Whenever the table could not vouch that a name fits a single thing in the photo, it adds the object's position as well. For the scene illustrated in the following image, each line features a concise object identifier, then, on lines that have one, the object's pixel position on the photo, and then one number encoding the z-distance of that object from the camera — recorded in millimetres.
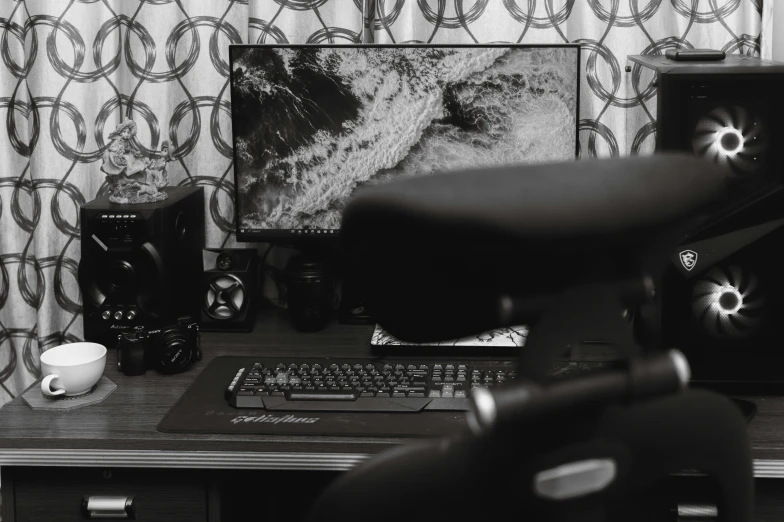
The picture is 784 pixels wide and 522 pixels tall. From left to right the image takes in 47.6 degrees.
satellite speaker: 1663
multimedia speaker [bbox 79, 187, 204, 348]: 1543
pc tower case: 1292
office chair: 485
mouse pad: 1196
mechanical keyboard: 1275
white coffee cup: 1305
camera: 1426
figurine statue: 1604
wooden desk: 1171
